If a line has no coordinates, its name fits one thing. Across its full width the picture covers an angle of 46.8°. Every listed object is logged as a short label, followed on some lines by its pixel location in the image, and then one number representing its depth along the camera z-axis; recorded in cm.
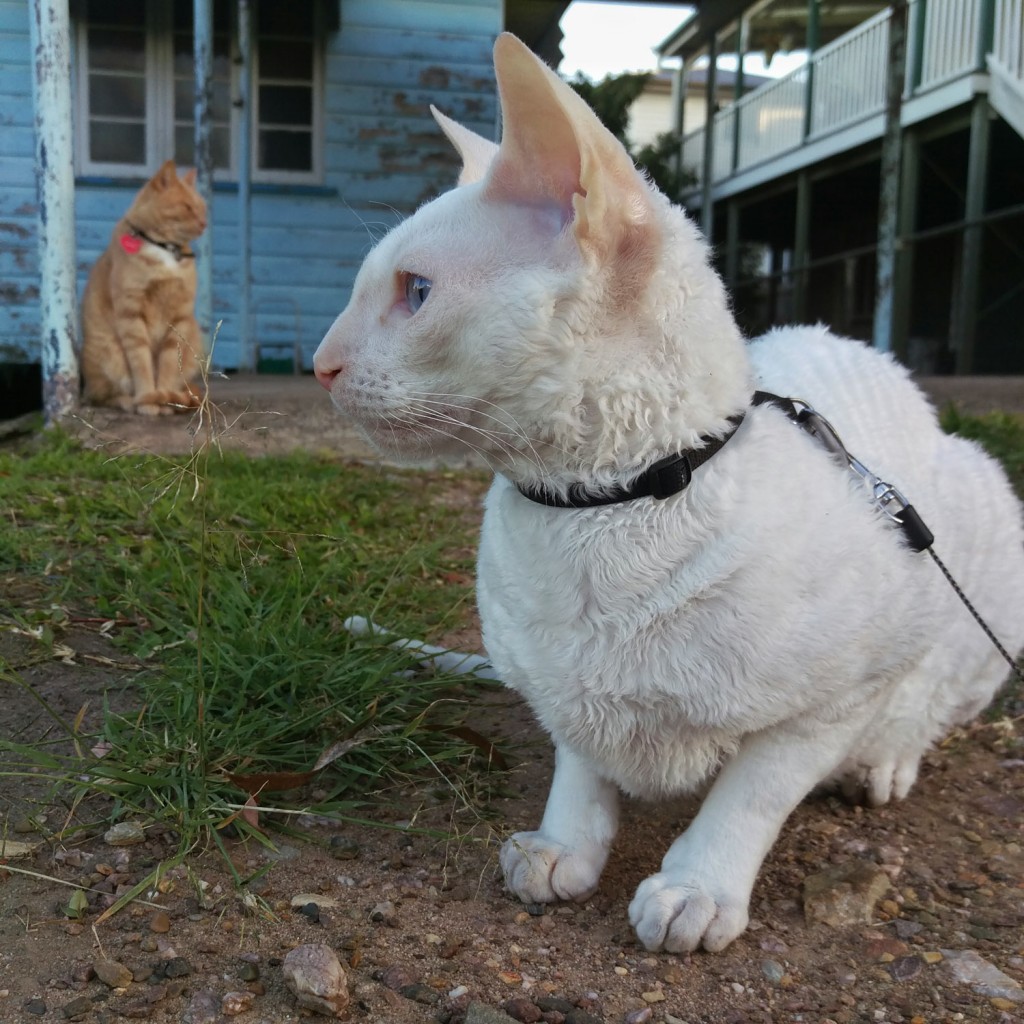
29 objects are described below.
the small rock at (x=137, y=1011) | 44
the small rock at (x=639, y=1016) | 45
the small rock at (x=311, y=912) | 51
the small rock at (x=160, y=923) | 49
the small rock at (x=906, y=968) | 49
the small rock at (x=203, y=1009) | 44
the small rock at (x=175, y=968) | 46
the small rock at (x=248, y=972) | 46
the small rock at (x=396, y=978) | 47
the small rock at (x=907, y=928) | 53
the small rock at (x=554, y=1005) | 46
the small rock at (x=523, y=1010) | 45
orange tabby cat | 169
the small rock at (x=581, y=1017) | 45
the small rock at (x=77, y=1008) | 43
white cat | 47
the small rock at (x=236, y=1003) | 44
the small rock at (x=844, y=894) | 54
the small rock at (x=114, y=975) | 45
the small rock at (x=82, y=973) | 45
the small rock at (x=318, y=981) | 44
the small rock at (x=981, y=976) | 48
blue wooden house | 263
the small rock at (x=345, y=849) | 57
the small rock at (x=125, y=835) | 55
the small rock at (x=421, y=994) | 46
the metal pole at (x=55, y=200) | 136
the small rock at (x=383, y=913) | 51
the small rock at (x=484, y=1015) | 44
